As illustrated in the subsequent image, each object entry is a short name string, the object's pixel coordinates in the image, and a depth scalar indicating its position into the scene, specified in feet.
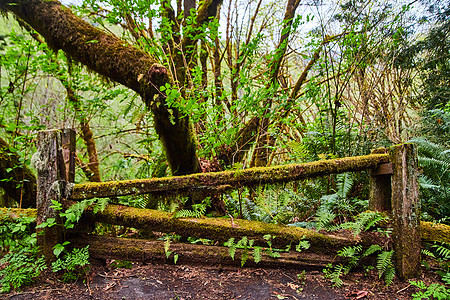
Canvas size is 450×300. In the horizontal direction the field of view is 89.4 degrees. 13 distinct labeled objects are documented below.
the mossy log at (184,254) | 8.64
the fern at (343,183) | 10.50
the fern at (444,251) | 7.61
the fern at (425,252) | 8.09
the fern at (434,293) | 6.38
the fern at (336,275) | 7.77
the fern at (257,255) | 8.02
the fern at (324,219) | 8.75
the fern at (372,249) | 8.25
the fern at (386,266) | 7.81
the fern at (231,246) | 8.11
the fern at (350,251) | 8.15
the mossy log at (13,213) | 9.43
